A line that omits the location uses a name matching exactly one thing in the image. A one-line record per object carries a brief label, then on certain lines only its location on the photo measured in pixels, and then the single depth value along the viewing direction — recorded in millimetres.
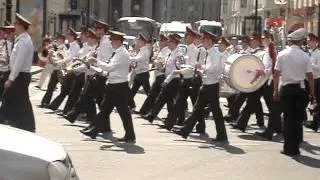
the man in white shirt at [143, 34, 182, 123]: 14531
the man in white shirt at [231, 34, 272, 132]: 13762
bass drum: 13836
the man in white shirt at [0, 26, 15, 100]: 14623
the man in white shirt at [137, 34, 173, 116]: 16406
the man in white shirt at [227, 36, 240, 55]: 18550
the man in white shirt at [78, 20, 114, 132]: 13837
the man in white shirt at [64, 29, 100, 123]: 14000
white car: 5070
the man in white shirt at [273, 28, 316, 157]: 11297
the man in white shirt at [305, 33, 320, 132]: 15219
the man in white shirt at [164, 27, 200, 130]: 13750
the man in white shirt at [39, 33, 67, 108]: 17750
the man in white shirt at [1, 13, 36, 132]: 11219
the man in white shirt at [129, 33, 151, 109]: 16516
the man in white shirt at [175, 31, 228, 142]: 12367
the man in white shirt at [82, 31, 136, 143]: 11906
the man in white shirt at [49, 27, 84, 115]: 16562
